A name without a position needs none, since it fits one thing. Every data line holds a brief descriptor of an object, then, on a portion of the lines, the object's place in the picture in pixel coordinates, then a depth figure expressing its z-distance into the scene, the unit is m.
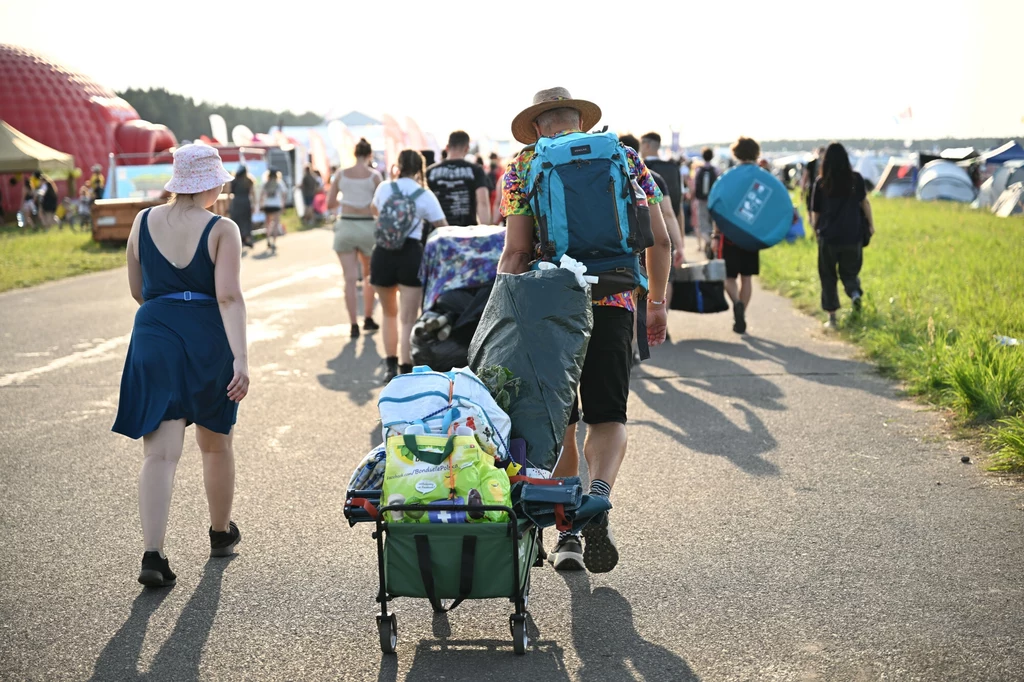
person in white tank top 10.88
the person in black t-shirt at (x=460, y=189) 10.18
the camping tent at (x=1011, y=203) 32.56
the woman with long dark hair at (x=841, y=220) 11.18
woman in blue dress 4.62
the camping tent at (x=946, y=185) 46.53
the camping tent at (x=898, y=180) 55.09
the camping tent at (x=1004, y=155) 49.53
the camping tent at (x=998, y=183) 39.06
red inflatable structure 45.41
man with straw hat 4.62
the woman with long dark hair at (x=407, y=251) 8.99
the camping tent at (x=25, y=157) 32.41
